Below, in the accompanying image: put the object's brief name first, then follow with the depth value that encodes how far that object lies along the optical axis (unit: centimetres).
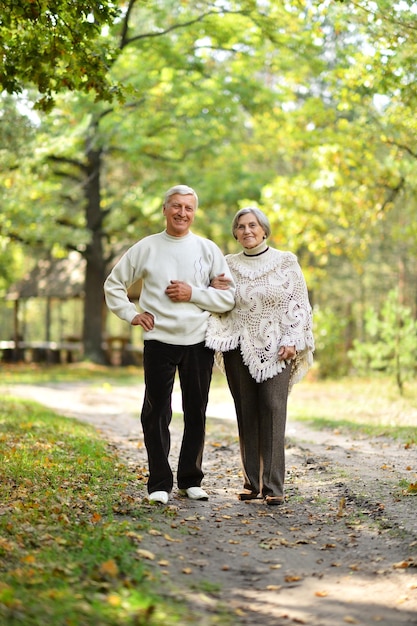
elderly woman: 639
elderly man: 623
